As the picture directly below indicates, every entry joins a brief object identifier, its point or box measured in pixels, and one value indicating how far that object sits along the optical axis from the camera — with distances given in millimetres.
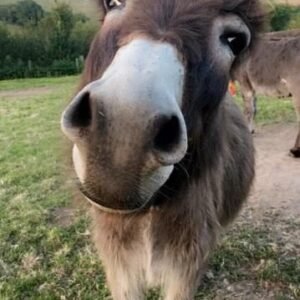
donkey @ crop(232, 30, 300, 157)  4444
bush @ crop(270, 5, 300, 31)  9968
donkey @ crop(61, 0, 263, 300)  935
